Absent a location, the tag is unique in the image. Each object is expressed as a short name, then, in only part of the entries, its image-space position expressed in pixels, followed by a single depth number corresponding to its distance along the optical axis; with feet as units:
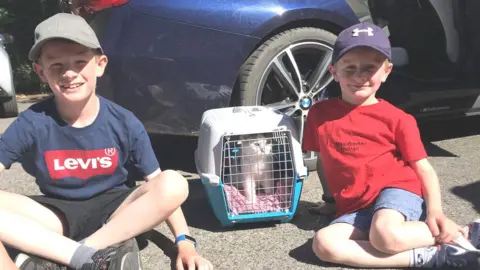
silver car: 18.48
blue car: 10.12
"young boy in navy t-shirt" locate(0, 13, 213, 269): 7.83
